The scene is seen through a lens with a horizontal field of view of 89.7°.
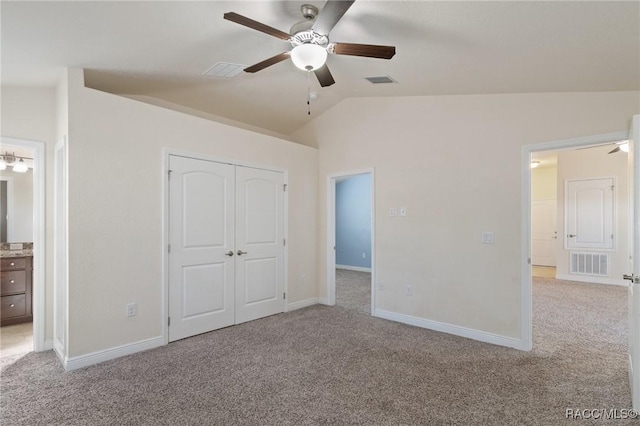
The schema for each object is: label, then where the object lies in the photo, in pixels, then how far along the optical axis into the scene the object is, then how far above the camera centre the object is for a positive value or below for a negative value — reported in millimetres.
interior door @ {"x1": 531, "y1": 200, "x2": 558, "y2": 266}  8883 -561
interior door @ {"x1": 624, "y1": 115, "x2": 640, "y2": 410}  2168 -398
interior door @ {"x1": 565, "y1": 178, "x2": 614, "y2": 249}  6648 -43
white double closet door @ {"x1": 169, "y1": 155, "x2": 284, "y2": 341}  3586 -397
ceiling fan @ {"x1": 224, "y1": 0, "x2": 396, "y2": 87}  1982 +1179
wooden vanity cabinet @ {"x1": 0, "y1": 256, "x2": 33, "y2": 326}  3975 -953
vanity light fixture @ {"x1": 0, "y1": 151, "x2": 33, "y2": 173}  4223 +692
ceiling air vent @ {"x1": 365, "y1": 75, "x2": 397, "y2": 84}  3570 +1518
